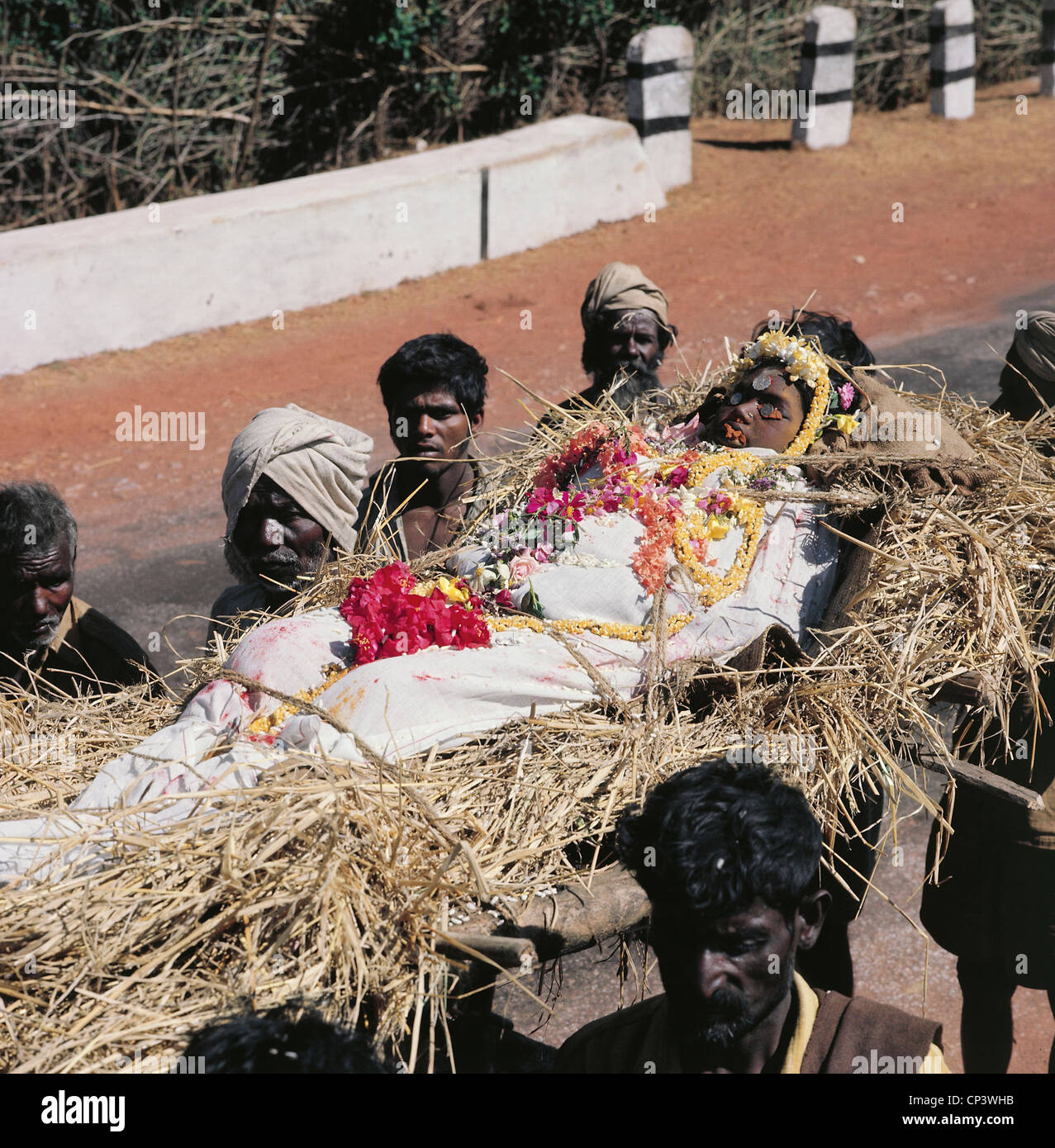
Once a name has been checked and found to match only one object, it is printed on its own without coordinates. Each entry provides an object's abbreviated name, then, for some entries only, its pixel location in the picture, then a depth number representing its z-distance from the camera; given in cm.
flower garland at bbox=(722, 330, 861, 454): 404
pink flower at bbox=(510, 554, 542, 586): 380
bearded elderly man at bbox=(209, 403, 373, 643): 385
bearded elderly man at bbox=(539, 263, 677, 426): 504
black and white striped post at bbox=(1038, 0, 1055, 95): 1431
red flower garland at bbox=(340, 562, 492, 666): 346
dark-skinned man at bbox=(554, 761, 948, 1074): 226
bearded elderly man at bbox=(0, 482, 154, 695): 370
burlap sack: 377
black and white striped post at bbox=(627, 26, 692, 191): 1177
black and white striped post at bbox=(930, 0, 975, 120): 1364
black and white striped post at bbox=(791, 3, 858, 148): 1262
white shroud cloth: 304
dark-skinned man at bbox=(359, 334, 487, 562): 429
